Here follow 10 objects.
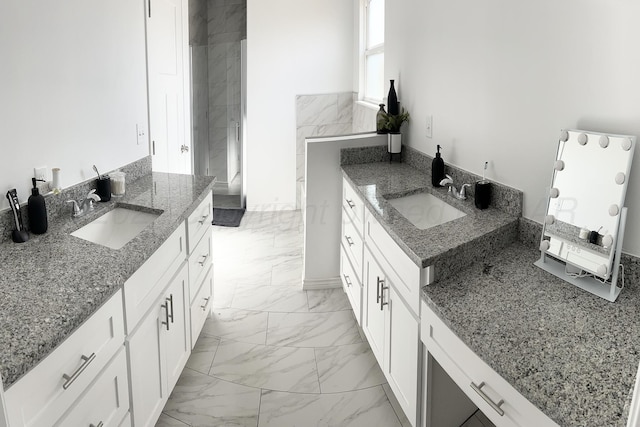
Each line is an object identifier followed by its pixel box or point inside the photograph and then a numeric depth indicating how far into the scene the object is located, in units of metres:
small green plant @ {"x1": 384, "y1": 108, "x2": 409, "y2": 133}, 3.22
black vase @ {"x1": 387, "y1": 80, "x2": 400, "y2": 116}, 3.28
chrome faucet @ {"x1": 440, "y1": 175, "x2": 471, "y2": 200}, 2.28
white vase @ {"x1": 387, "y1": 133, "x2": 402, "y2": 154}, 3.21
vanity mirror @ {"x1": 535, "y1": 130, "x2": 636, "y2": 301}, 1.38
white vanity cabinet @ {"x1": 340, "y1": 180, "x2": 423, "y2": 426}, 1.78
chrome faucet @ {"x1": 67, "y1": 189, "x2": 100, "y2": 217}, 2.09
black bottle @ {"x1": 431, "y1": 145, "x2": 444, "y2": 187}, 2.52
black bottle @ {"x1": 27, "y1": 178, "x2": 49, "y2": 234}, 1.80
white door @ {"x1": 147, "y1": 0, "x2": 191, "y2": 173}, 3.34
